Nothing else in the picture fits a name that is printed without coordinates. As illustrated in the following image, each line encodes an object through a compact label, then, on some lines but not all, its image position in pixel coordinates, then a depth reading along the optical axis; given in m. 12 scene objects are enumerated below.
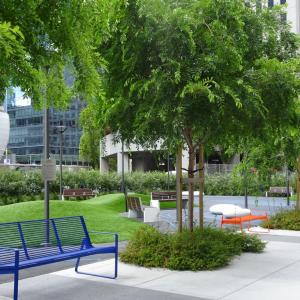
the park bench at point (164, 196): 29.25
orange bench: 15.15
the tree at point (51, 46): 4.47
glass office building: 107.38
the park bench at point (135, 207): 21.62
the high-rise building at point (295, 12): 64.56
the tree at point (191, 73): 8.95
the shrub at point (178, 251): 9.58
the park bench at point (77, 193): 34.09
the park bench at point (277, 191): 42.94
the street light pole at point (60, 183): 34.43
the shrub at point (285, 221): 16.41
